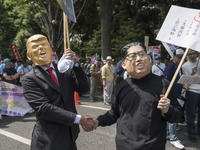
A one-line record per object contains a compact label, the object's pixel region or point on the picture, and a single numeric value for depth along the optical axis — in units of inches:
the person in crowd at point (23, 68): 378.6
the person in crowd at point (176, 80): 158.2
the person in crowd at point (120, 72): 249.3
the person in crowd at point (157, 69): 271.0
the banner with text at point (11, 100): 247.9
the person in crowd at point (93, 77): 349.8
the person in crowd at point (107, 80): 316.2
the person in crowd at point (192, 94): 166.1
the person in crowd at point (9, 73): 264.3
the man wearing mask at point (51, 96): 76.7
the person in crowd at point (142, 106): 73.6
